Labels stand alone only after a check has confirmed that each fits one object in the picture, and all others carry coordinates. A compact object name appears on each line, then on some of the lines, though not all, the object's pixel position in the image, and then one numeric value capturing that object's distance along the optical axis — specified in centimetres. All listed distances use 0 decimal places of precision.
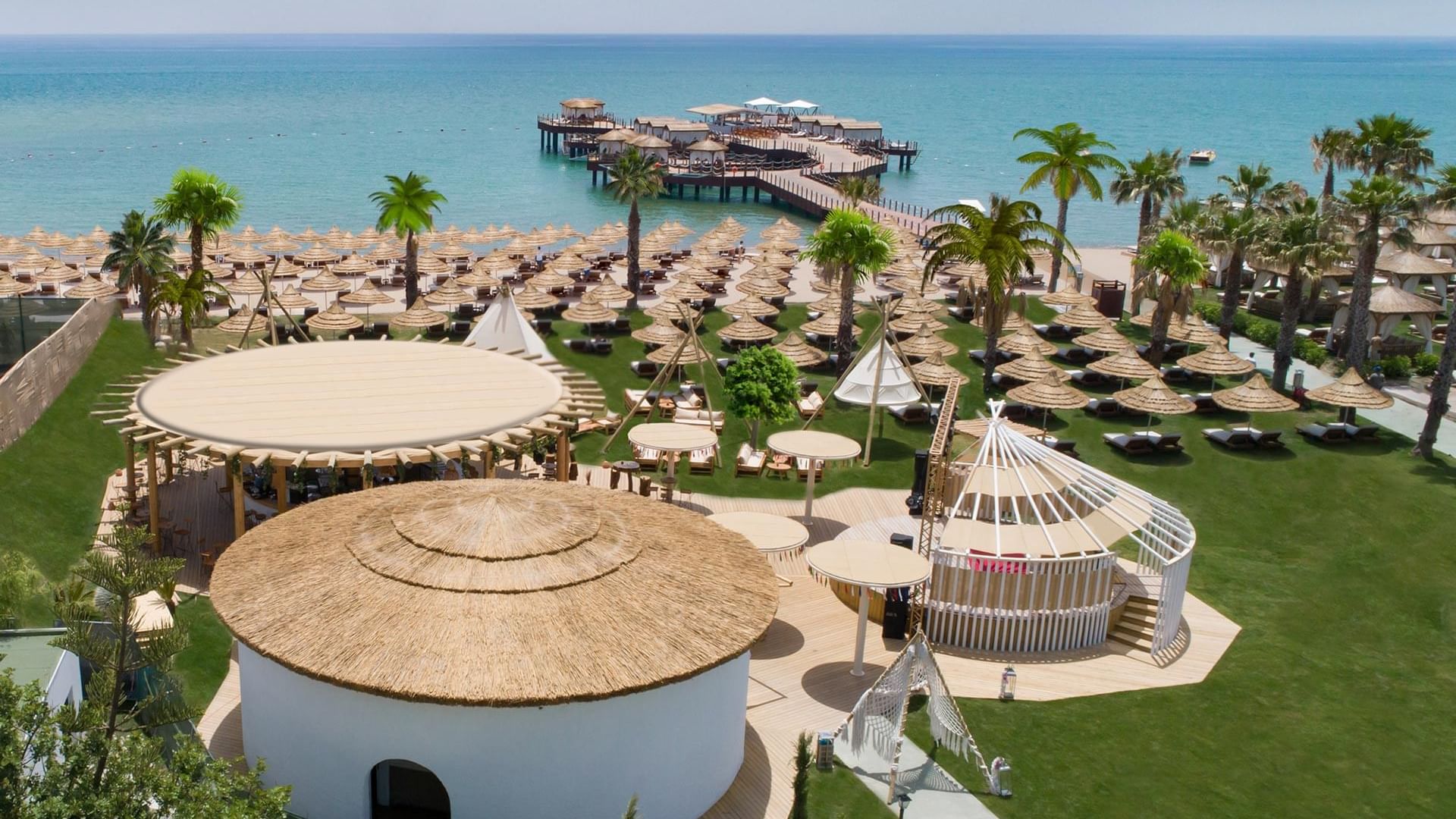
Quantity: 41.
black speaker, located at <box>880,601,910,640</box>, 2833
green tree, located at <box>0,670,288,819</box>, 1333
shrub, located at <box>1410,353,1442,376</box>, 5125
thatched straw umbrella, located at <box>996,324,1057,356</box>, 4844
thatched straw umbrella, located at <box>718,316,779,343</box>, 4962
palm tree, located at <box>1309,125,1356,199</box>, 6372
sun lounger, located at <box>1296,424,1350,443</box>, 4253
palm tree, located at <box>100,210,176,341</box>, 4369
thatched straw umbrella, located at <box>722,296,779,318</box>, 5344
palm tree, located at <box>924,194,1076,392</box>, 4391
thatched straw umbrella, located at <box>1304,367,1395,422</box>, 4247
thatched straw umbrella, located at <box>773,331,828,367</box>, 4650
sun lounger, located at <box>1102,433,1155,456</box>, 4162
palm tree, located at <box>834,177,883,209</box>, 6825
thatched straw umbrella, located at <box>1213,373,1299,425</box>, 4272
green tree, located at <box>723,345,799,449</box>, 3766
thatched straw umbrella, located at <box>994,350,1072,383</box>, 4422
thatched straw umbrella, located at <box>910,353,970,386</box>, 4394
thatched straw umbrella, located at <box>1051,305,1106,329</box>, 5209
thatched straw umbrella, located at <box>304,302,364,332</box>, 4797
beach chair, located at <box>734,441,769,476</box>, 3850
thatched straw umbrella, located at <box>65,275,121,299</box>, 5116
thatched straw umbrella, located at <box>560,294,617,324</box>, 5075
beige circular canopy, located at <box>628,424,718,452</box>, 3406
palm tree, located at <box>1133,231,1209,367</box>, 4816
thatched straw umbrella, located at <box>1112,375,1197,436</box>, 4175
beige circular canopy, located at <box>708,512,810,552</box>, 2891
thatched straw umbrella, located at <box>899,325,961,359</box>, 4834
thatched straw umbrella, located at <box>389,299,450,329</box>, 4872
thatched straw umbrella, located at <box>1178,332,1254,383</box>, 4656
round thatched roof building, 1922
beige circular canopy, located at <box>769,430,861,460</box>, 3344
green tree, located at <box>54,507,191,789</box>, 1462
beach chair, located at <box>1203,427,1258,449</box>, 4212
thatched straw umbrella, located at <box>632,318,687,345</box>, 4750
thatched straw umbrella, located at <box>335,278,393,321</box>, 5338
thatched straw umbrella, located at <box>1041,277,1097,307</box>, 5566
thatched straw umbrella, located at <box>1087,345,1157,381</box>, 4500
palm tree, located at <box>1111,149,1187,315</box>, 6544
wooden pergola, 2903
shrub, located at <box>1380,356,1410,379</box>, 5069
